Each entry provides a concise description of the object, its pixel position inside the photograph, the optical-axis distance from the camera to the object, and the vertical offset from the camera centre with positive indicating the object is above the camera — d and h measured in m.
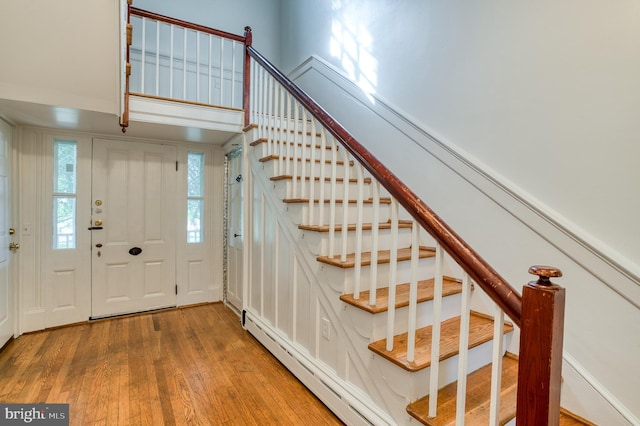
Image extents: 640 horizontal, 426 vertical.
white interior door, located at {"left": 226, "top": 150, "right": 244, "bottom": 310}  3.47 -0.33
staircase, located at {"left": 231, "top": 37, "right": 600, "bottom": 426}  0.92 -0.50
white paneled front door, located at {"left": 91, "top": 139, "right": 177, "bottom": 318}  3.30 -0.32
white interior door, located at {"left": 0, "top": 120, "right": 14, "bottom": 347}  2.61 -0.35
